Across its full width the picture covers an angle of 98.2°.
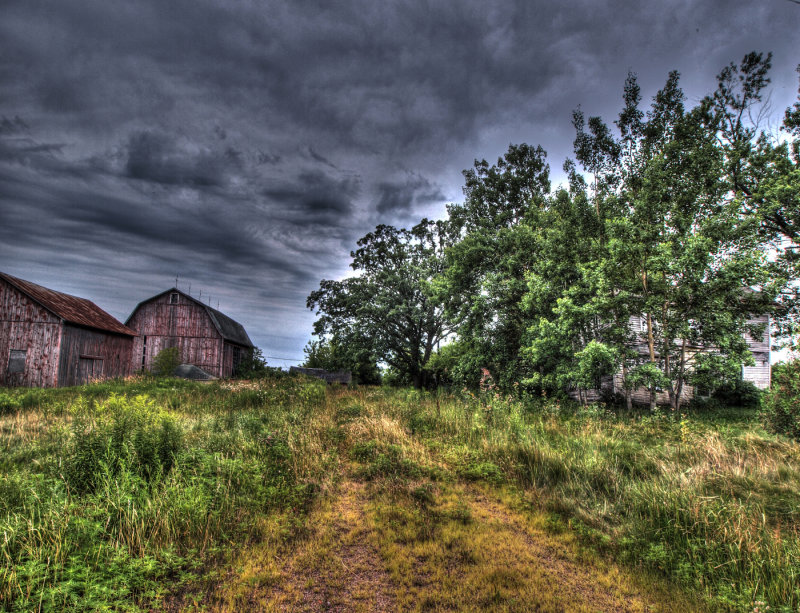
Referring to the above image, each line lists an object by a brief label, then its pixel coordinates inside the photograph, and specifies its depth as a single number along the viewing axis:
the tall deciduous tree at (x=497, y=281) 17.05
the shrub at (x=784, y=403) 7.33
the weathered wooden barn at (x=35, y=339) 19.58
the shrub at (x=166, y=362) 25.81
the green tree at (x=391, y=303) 25.36
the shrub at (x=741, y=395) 18.96
